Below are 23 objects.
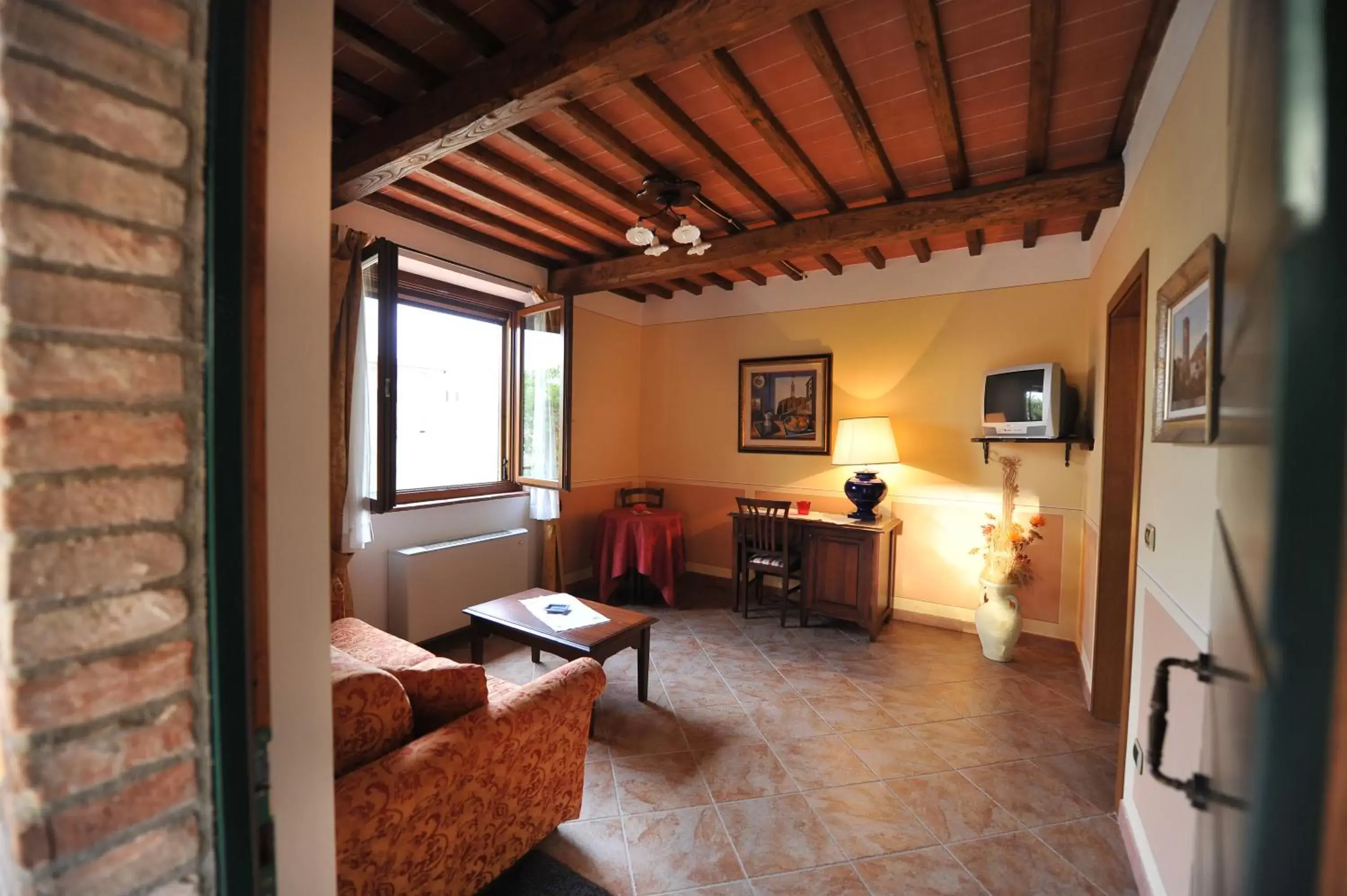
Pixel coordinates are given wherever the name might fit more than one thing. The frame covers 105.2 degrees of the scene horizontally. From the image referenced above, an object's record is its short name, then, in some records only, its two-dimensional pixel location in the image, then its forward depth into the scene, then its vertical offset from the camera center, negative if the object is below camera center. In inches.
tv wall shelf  127.7 -0.3
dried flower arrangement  134.1 -27.8
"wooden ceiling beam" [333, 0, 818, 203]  63.6 +51.1
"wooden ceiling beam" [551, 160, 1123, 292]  106.0 +51.7
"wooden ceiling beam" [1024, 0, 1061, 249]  68.7 +56.6
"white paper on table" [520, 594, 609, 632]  104.4 -38.8
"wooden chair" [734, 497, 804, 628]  156.0 -34.2
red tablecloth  172.7 -39.1
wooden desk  145.6 -38.2
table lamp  153.9 -5.1
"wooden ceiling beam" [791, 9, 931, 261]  72.7 +57.0
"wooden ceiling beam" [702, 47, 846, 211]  80.3 +57.2
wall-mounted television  128.4 +9.6
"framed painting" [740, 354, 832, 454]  178.5 +11.1
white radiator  131.6 -41.5
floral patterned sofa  49.8 -38.5
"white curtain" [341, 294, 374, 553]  116.4 -6.6
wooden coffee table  97.3 -39.5
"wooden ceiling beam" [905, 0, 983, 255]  69.6 +56.6
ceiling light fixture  108.3 +54.9
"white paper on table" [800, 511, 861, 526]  151.8 -24.9
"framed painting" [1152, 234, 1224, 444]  47.1 +10.0
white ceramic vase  131.4 -47.1
